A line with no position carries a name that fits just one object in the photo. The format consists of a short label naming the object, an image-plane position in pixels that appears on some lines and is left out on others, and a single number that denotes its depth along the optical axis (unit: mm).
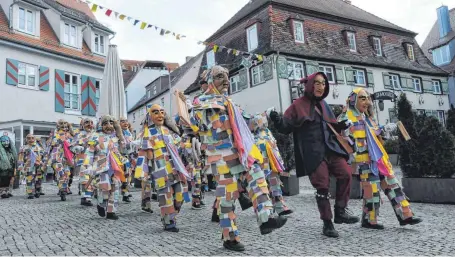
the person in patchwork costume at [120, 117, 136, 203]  9524
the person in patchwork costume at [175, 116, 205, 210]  7863
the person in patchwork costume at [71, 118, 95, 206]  8479
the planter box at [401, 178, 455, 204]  7180
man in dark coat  4668
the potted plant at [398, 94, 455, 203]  7230
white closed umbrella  12883
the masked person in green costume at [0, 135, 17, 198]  10492
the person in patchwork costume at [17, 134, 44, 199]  11055
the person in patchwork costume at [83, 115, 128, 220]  6824
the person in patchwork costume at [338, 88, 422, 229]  5086
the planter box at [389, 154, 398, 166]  18641
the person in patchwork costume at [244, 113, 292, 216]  6363
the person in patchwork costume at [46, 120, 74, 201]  10508
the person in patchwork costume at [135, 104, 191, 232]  5656
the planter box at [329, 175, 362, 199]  8508
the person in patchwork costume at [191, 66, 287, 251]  4090
